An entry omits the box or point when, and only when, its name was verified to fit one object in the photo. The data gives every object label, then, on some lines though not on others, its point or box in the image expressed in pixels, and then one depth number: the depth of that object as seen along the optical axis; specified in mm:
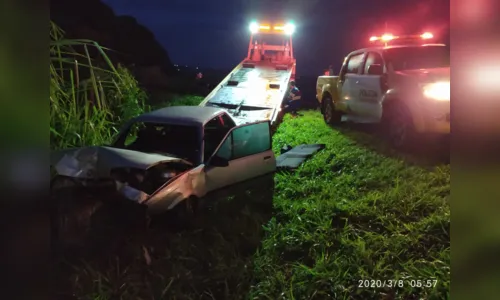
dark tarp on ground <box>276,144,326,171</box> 3990
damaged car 3037
